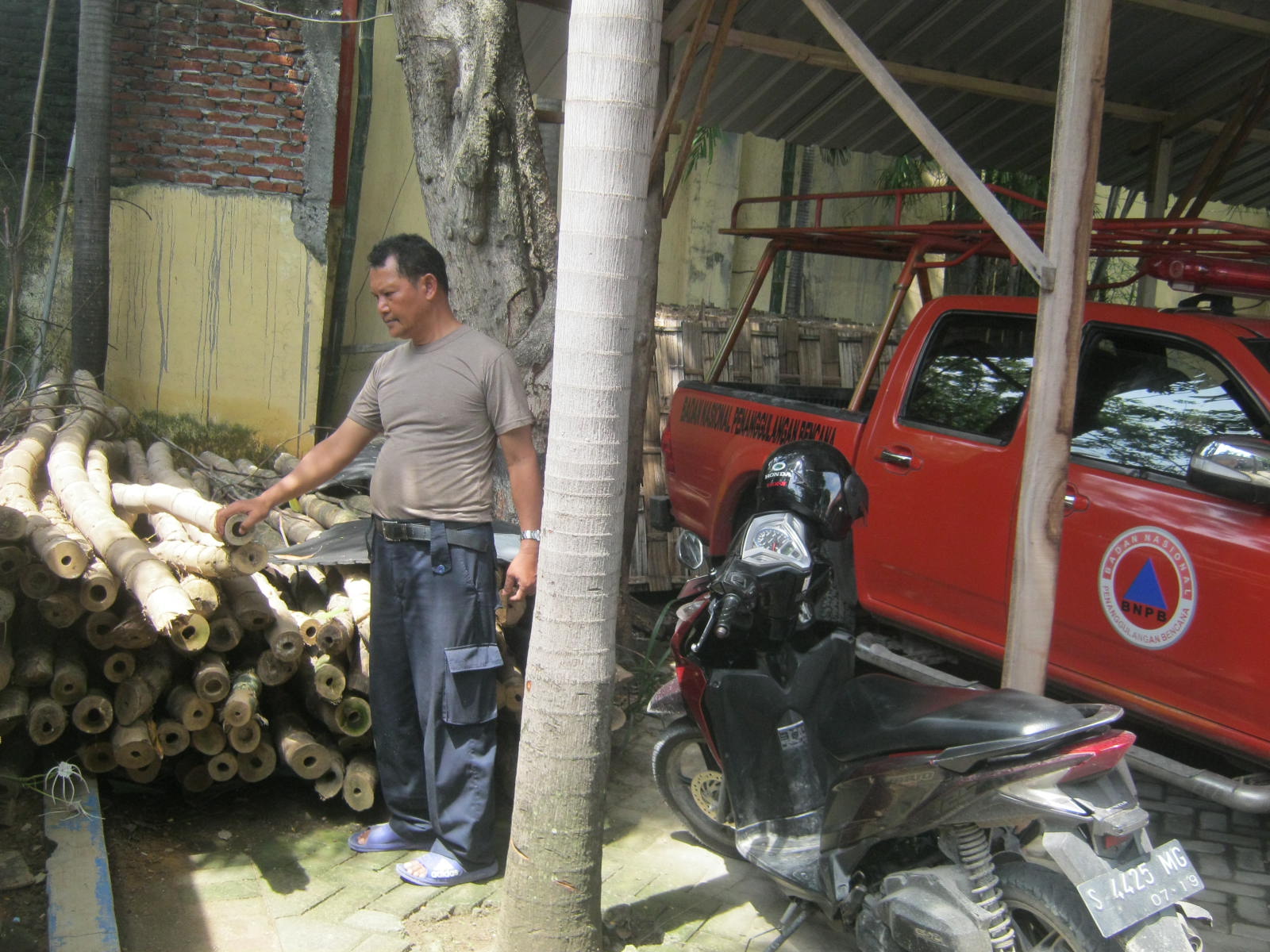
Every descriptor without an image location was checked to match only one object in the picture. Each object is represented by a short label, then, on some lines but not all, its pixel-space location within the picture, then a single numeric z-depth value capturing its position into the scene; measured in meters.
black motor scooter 2.72
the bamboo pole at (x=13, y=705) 3.61
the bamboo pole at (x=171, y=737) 3.79
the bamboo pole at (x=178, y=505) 3.53
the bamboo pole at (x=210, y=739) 3.87
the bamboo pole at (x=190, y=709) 3.76
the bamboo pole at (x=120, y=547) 3.35
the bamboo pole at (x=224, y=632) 3.75
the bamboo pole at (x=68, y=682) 3.64
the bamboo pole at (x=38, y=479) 3.42
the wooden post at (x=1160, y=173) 7.69
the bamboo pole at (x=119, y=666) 3.68
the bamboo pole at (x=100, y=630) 3.62
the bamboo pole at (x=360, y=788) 4.10
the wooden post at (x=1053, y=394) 3.60
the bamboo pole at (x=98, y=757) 3.81
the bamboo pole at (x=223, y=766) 3.91
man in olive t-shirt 3.72
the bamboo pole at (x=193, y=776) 4.02
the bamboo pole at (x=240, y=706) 3.74
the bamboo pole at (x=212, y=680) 3.71
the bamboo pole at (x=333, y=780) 4.07
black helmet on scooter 3.65
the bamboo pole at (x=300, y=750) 3.95
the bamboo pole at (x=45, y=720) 3.63
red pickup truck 3.66
